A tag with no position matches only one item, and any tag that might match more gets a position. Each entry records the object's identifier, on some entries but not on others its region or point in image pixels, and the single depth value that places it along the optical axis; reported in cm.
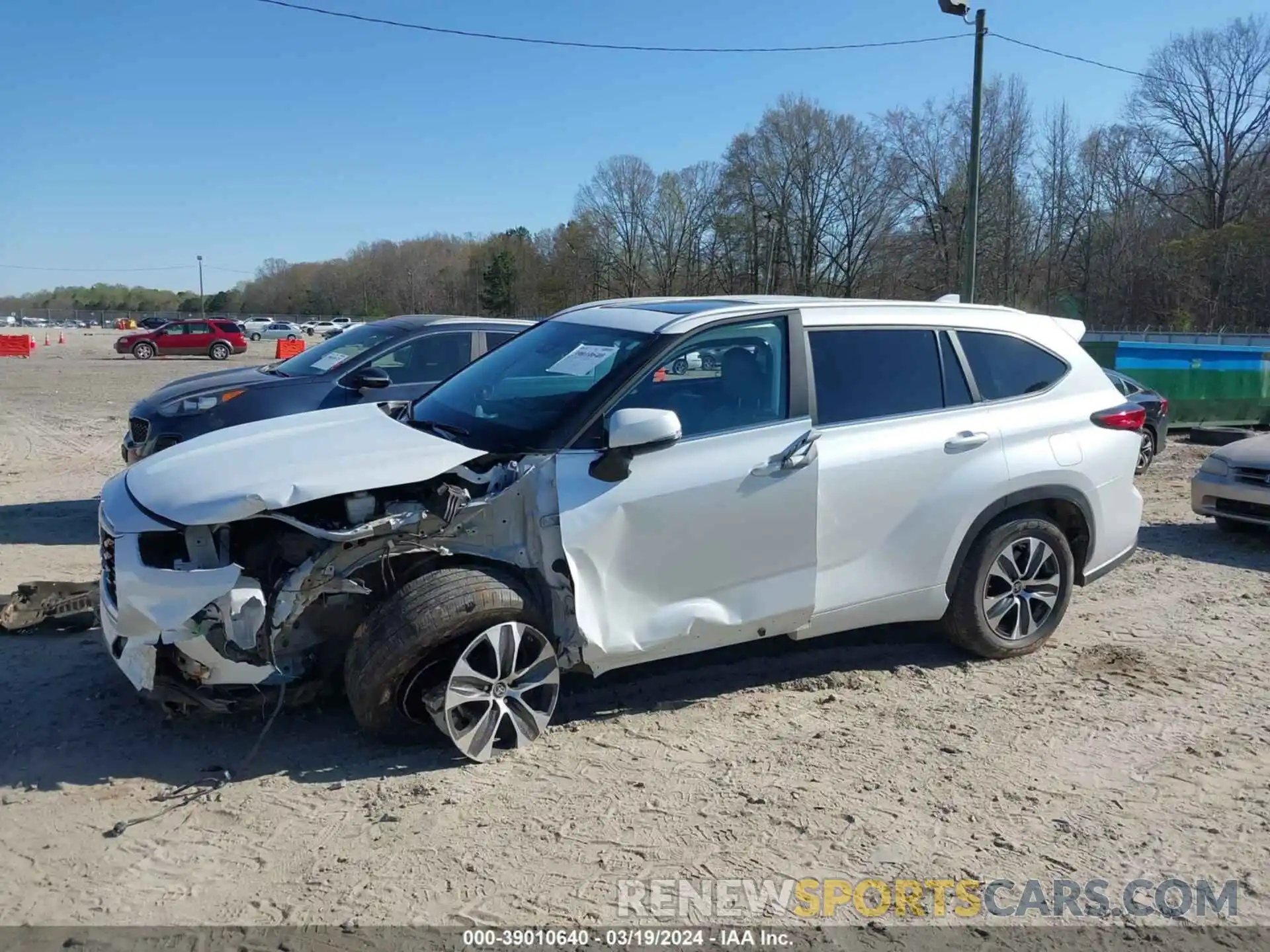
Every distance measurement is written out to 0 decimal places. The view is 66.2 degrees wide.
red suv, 4022
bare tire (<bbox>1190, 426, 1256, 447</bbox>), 1594
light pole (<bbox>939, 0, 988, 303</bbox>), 1584
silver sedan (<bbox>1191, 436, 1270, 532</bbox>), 809
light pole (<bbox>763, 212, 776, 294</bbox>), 6520
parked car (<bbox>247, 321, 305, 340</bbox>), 7731
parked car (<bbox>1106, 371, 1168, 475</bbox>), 1295
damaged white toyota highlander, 381
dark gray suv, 765
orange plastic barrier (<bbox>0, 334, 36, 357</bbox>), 3731
